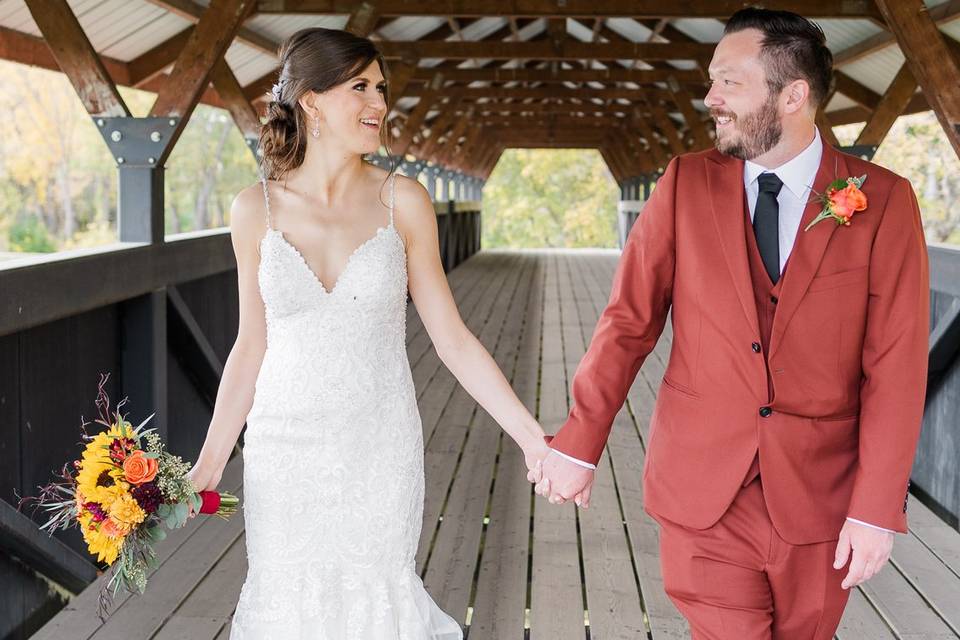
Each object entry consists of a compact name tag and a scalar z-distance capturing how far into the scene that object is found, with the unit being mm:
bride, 2262
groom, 1935
